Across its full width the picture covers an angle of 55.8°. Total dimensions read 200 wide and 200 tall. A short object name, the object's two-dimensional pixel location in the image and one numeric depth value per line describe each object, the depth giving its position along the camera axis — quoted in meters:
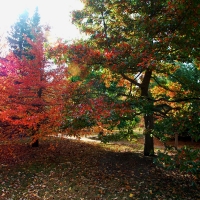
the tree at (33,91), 9.04
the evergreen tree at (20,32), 22.65
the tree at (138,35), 6.18
